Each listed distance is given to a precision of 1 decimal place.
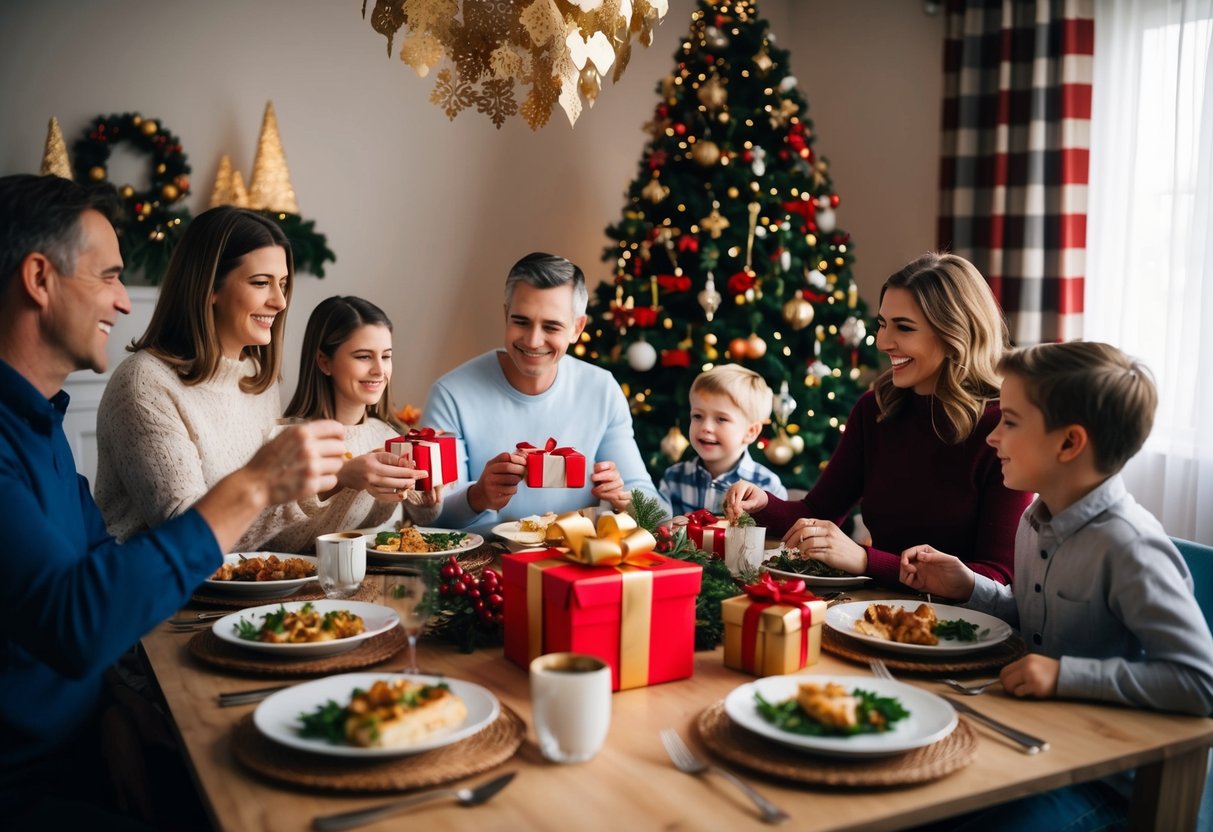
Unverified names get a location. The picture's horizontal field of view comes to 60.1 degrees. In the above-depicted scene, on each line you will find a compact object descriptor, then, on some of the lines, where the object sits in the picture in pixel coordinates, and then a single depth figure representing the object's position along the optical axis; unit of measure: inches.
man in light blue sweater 114.3
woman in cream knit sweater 88.0
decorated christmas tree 177.8
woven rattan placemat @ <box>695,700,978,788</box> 48.2
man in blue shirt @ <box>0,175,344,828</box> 52.0
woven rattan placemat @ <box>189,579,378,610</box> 75.0
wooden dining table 45.4
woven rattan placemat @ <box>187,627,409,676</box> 61.0
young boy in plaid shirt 124.3
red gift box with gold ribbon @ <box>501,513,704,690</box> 59.8
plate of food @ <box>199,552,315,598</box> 75.6
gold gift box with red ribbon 61.7
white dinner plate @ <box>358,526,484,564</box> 85.0
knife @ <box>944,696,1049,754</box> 52.4
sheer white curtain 152.1
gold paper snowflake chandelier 69.9
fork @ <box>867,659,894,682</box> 61.8
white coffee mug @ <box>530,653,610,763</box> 49.0
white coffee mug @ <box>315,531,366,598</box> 73.4
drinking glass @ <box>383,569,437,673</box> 57.0
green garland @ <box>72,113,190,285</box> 173.8
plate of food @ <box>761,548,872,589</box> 81.2
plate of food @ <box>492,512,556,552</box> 90.4
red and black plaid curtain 168.2
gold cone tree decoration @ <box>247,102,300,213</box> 184.4
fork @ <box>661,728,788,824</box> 45.4
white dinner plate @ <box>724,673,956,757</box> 49.3
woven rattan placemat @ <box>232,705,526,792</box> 47.0
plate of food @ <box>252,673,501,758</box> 48.7
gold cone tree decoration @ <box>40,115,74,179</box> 168.7
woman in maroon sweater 87.8
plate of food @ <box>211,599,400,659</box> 62.6
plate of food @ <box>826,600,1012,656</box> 64.6
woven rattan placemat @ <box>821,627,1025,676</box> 62.6
